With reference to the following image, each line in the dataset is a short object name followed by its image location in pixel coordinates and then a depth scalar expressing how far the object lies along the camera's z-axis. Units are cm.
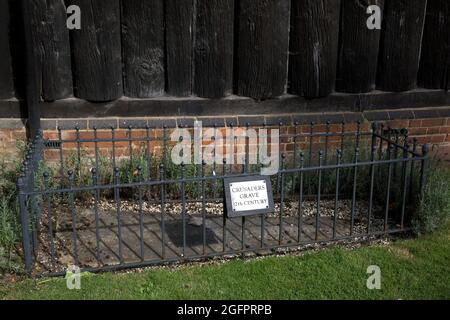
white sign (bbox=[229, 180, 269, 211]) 449
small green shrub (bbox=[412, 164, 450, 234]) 509
